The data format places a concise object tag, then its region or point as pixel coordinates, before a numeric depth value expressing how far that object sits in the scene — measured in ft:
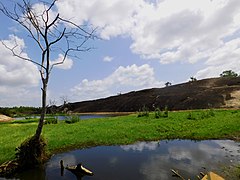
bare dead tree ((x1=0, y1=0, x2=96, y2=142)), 25.26
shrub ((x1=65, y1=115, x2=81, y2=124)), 57.79
